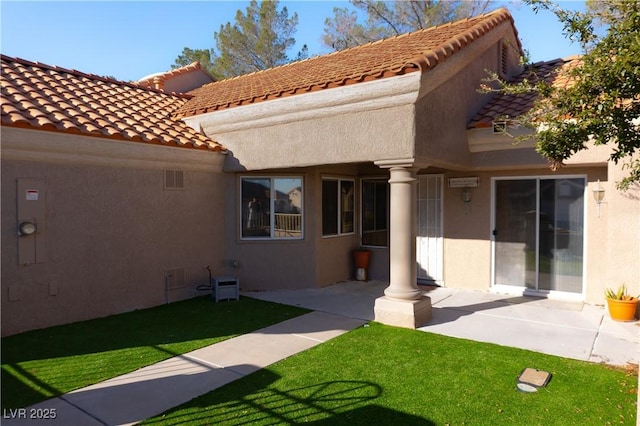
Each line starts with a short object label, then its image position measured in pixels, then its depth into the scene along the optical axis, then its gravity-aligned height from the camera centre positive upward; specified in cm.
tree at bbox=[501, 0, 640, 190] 421 +122
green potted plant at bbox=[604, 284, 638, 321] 802 -192
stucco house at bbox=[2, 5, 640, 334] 777 +39
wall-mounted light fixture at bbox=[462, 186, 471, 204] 1070 +25
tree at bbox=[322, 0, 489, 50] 2133 +986
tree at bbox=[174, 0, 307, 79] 2603 +1016
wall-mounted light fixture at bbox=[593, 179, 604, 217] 905 +21
